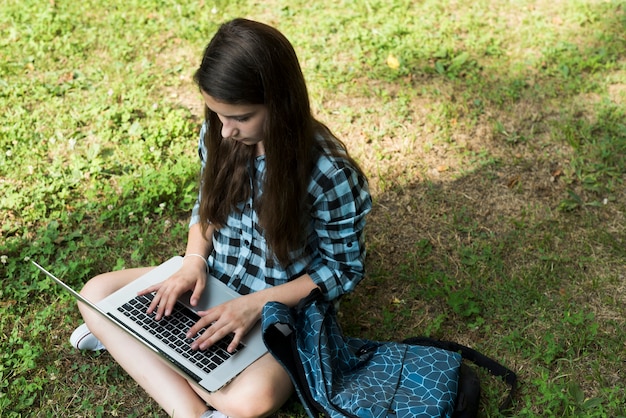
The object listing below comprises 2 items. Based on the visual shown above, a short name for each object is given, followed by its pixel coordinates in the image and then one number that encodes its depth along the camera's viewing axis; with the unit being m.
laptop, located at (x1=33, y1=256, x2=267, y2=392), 2.43
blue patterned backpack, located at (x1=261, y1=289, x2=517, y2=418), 2.35
